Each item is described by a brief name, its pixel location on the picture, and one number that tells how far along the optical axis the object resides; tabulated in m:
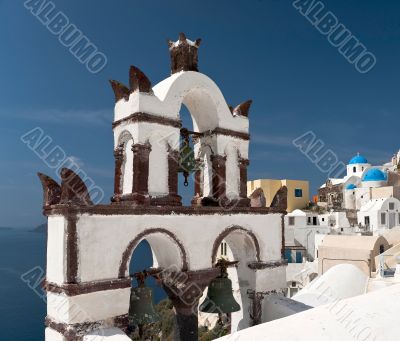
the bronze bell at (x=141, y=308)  6.88
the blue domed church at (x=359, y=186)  46.78
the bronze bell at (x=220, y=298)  7.76
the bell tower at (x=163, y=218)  5.98
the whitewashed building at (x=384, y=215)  40.22
